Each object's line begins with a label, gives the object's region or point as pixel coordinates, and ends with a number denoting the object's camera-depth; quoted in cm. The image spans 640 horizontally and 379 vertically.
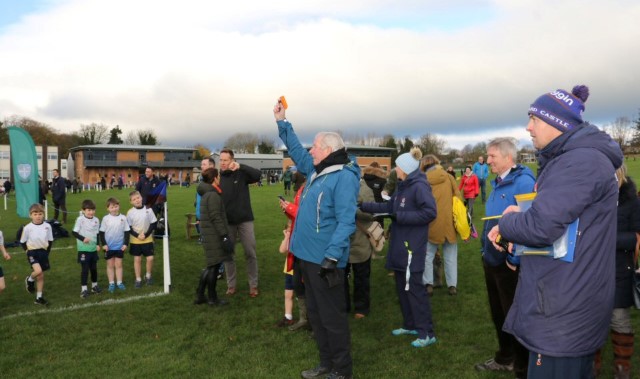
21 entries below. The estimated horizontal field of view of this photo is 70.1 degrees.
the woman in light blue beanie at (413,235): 527
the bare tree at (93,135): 10062
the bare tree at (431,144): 9406
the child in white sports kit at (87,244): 771
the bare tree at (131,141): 10939
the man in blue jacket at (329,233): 427
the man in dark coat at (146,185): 1335
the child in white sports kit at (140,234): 827
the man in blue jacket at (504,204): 421
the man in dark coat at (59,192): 1820
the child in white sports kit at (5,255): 646
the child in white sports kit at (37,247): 732
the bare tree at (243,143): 12348
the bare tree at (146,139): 10894
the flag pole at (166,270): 772
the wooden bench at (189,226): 1402
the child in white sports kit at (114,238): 792
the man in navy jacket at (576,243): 228
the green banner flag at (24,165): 1370
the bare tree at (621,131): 9186
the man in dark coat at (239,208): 765
